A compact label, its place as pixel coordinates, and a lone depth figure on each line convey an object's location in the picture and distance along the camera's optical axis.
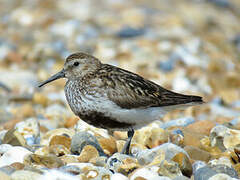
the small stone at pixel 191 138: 10.68
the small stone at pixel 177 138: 10.80
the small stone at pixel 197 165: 9.02
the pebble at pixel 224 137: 10.62
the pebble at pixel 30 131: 11.13
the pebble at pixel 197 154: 9.83
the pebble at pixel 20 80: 18.50
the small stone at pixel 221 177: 8.00
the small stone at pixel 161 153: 9.08
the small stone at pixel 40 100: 16.77
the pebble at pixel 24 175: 7.54
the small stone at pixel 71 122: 13.29
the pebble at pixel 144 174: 8.13
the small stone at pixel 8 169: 7.85
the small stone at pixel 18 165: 8.34
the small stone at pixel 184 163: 8.85
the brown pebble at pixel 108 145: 10.47
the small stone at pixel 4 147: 9.54
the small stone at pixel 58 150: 9.81
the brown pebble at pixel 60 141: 10.37
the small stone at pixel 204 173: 8.25
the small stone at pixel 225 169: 8.40
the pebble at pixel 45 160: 8.67
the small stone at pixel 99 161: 9.09
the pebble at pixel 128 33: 23.91
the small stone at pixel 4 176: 7.44
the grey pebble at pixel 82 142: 9.93
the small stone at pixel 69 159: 9.18
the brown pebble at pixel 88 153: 9.41
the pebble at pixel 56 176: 7.60
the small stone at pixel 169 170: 8.35
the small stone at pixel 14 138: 10.20
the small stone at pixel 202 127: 11.86
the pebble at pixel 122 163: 8.61
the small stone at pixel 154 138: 10.84
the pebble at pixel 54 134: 11.05
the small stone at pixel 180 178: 8.10
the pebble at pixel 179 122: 12.38
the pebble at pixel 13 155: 8.80
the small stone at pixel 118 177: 7.94
